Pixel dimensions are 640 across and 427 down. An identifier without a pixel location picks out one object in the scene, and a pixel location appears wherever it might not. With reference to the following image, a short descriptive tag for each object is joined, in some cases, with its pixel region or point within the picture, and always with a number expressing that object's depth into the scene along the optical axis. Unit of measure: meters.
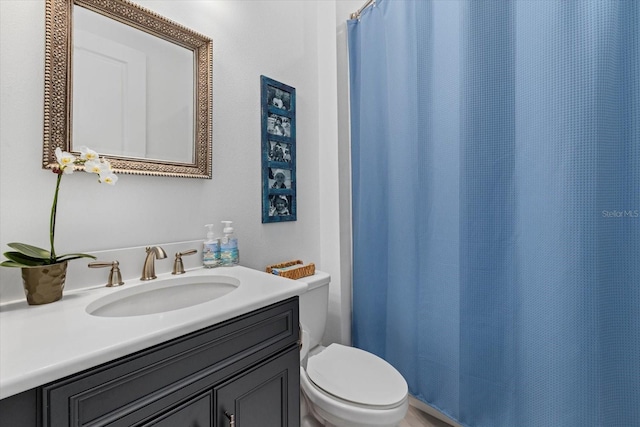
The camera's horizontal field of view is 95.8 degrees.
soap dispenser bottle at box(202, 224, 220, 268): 1.16
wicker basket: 1.34
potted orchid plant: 0.75
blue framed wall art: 1.44
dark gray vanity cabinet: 0.51
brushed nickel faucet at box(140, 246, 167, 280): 0.99
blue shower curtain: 0.81
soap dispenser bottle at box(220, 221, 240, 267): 1.18
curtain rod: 1.50
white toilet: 0.98
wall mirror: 0.87
